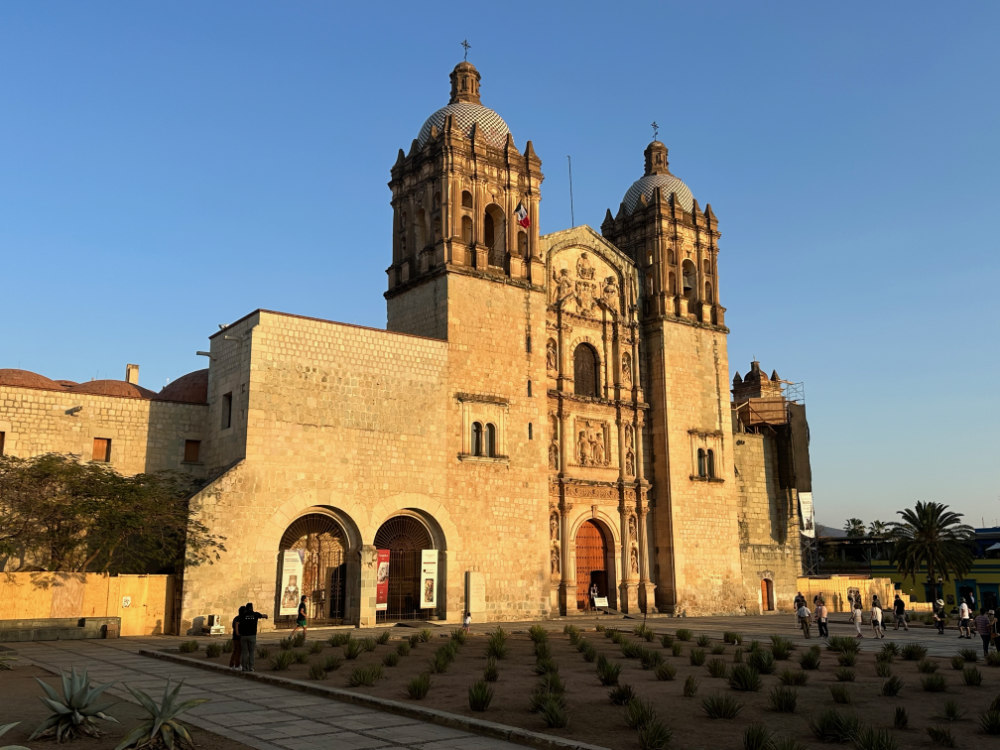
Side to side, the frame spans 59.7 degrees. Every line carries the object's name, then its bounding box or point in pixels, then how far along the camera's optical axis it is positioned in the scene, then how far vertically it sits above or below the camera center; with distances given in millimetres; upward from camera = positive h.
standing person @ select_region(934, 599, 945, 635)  27297 -1605
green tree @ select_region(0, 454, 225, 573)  23141 +1181
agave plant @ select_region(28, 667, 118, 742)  9391 -1564
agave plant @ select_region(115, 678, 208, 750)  8750 -1609
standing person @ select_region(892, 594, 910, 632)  28656 -1590
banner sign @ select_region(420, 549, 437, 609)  28438 -431
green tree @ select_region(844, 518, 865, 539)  90875 +3593
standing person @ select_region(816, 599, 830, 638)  24891 -1563
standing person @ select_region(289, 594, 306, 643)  22772 -1352
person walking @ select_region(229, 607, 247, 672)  15570 -1516
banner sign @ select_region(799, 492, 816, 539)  44031 +2502
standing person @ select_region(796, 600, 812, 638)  24703 -1467
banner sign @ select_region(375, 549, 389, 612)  27609 -506
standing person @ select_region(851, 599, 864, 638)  25188 -1496
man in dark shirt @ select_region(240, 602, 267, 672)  15398 -1227
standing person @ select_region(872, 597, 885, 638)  24938 -1621
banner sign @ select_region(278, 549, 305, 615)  25719 -463
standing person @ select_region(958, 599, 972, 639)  25250 -1707
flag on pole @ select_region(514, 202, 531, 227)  34062 +13366
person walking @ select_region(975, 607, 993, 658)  19547 -1458
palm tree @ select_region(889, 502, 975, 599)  46062 +979
